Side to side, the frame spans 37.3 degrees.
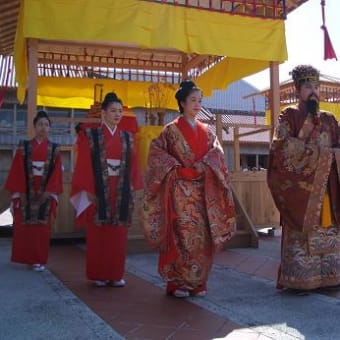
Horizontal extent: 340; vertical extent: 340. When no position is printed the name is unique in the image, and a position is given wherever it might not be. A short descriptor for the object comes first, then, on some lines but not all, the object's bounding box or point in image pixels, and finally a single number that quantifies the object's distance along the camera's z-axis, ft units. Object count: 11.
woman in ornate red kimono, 11.98
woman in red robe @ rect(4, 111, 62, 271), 16.51
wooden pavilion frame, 20.85
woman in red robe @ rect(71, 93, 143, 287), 13.47
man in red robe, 12.16
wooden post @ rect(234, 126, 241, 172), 26.60
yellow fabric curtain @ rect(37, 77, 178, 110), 30.37
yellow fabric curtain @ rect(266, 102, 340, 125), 43.05
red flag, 19.76
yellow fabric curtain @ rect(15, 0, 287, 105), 18.88
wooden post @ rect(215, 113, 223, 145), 22.88
